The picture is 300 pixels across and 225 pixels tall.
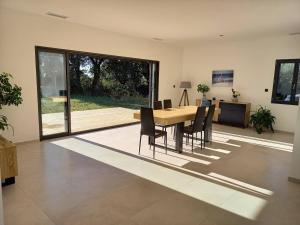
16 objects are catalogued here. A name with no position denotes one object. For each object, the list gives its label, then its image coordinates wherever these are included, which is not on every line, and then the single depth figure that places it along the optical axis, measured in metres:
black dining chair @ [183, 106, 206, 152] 4.26
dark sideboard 6.56
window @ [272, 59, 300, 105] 5.98
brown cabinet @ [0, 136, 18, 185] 2.78
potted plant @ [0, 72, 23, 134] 3.30
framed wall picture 7.19
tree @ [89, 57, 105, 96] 9.03
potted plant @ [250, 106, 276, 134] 6.12
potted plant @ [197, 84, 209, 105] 7.47
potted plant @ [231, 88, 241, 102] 6.99
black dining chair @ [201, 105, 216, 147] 4.68
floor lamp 8.28
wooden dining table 3.89
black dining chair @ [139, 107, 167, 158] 3.91
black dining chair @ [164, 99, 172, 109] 5.46
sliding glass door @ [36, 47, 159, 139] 4.97
